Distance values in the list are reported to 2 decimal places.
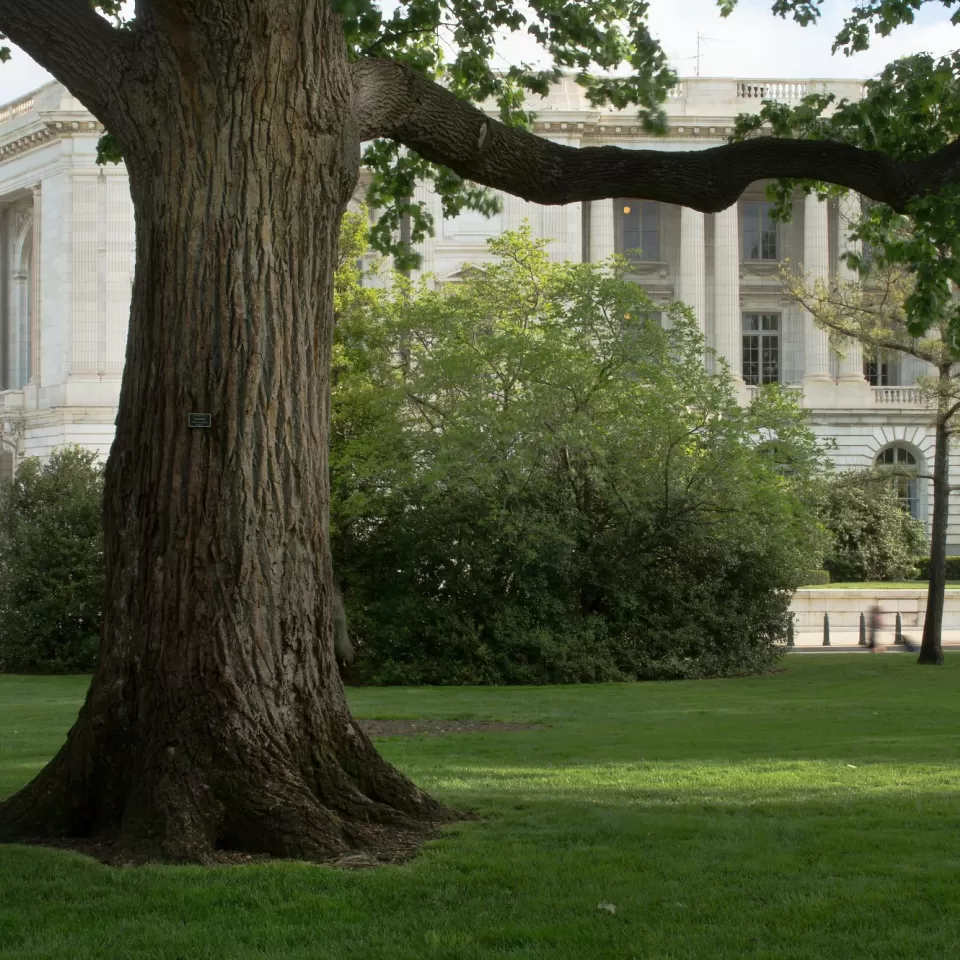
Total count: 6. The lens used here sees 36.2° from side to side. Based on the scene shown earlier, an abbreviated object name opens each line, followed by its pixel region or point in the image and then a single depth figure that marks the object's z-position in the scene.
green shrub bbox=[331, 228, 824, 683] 27.11
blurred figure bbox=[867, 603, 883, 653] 33.88
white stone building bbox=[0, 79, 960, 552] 59.28
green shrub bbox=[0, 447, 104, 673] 32.12
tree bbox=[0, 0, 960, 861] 7.18
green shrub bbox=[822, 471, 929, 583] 51.03
